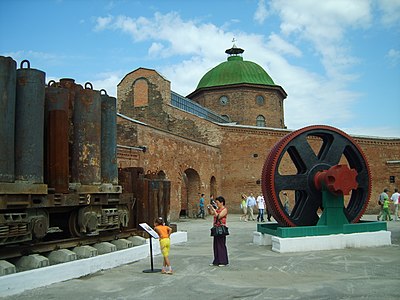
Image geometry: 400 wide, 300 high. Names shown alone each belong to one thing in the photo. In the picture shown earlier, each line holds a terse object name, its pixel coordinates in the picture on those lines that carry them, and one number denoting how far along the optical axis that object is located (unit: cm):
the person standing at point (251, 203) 2140
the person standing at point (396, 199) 1986
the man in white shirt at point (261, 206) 2006
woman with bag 797
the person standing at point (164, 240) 728
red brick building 2053
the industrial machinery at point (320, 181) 1007
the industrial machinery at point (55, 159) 630
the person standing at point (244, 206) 2200
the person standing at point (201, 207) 2306
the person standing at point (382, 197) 1844
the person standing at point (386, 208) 1857
